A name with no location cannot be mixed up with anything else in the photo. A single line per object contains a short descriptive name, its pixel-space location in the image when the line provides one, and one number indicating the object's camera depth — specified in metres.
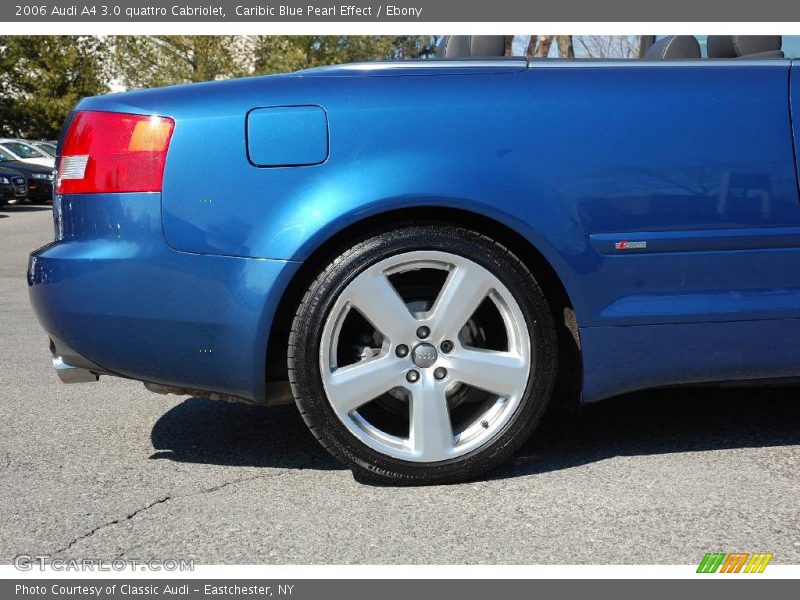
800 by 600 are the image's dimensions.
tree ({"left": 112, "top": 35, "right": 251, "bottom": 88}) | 27.78
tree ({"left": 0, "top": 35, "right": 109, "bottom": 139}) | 34.47
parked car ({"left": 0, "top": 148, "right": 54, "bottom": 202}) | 20.61
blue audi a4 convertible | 2.86
